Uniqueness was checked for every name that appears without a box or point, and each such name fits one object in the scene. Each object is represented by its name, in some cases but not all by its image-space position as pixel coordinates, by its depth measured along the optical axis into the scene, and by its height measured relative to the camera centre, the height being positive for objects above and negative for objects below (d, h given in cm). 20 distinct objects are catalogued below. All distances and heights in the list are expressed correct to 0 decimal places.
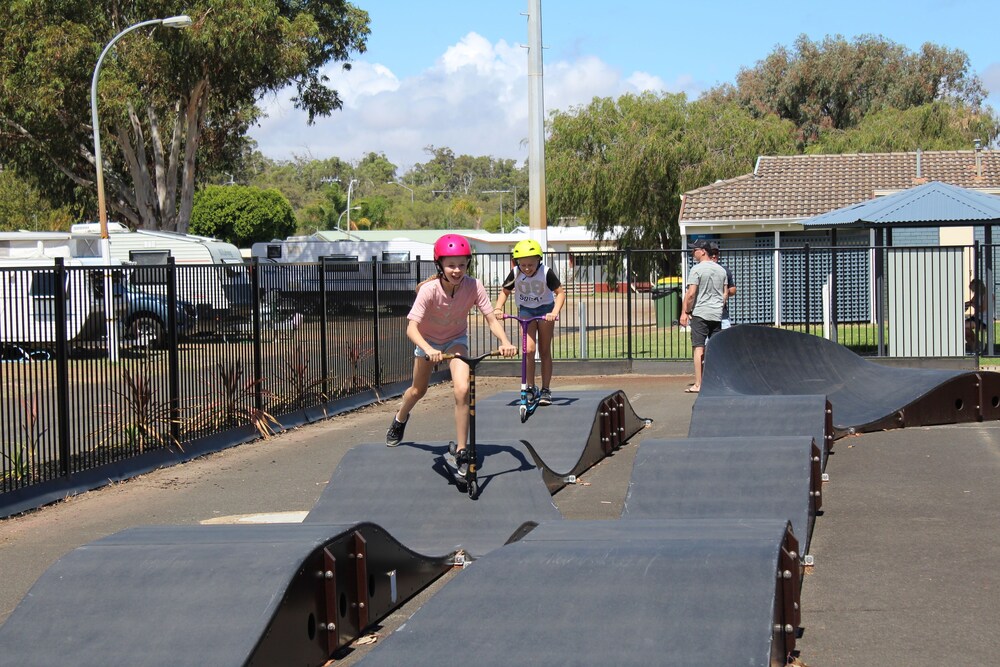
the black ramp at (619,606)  455 -132
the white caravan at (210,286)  1177 +19
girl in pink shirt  821 -18
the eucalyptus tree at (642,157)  3897 +482
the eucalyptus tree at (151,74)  3384 +712
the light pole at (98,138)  2934 +469
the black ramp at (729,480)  783 -132
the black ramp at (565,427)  1054 -130
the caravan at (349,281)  1482 +28
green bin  2592 -24
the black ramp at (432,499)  787 -144
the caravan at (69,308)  1002 -3
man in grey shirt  1465 -3
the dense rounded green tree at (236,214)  7425 +574
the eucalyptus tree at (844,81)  7169 +1335
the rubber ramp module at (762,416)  1036 -114
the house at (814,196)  2939 +283
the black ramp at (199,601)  507 -140
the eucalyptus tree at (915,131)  5172 +767
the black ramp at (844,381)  1282 -108
